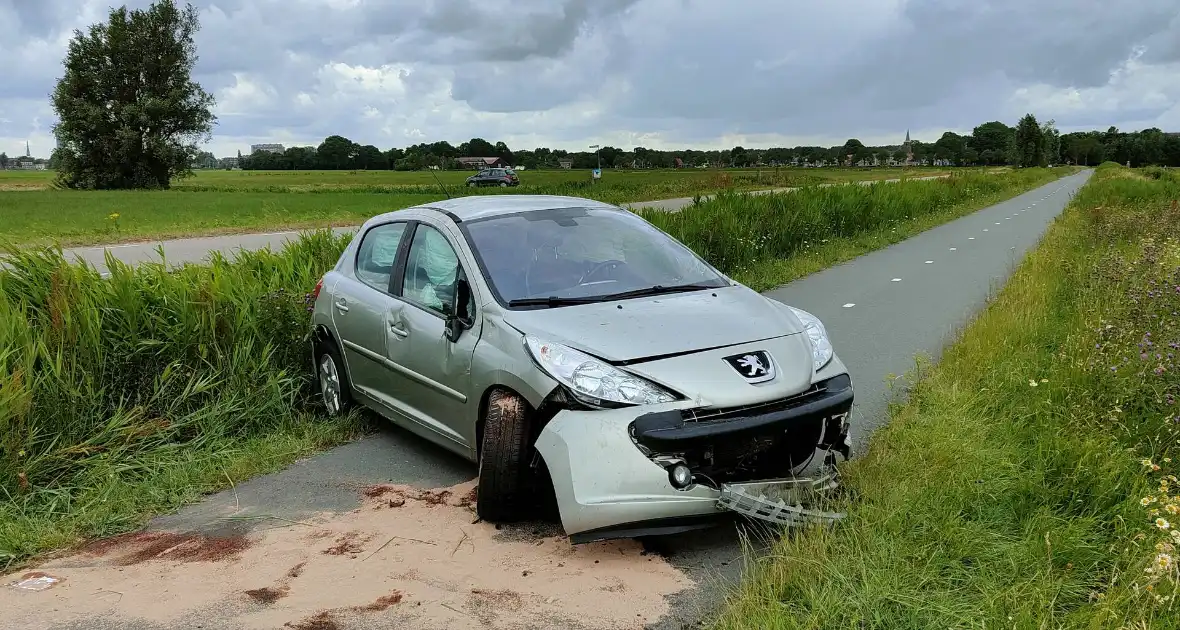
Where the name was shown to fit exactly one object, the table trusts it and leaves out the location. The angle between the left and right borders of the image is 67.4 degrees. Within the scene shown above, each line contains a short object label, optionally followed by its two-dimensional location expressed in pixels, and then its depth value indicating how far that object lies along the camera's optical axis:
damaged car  3.69
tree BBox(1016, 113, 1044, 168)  144.62
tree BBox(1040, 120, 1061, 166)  151.25
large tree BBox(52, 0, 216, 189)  60.81
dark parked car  51.75
